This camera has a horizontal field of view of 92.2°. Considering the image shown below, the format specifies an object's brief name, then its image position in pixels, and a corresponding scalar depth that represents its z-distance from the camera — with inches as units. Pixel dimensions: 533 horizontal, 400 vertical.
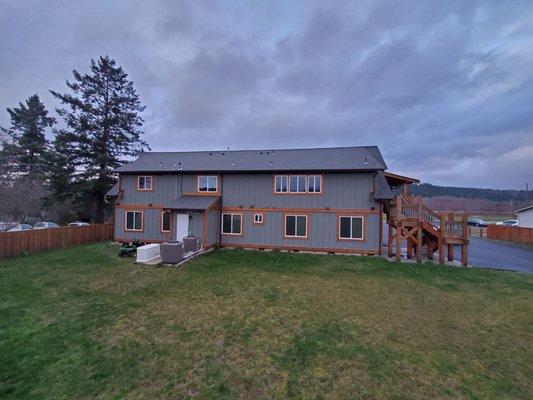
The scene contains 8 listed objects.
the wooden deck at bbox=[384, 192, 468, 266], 528.7
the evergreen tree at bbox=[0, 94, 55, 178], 1067.9
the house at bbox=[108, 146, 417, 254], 588.1
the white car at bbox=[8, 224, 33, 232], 813.9
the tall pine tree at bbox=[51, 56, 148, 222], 955.3
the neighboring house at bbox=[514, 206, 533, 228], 1062.4
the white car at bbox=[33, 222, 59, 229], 901.7
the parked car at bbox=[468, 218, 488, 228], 1712.6
